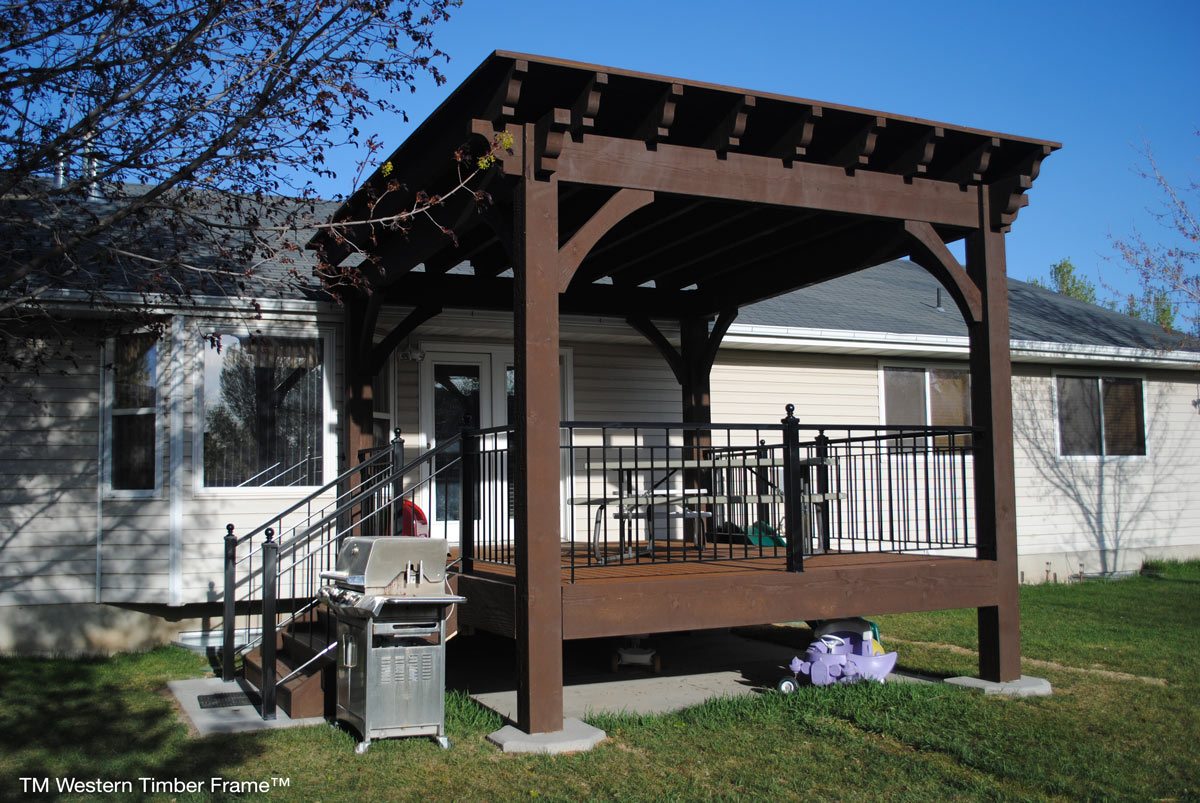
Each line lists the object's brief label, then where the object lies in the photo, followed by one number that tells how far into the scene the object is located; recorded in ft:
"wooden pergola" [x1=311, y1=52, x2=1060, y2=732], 19.71
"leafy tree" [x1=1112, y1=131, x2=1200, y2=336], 55.57
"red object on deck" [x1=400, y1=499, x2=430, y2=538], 27.94
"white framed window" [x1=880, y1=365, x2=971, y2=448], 42.19
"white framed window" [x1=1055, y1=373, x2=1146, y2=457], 46.50
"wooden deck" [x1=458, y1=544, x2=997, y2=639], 20.49
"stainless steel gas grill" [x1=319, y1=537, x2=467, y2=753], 19.29
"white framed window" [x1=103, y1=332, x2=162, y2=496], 30.17
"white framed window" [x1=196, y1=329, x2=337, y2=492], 30.60
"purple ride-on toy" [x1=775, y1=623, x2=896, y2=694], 23.77
